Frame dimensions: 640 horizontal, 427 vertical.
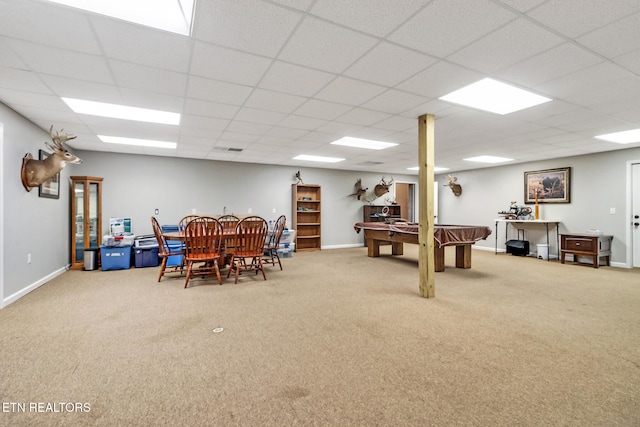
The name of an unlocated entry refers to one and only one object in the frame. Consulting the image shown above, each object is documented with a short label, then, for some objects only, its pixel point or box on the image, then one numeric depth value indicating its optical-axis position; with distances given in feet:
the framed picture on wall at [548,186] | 22.49
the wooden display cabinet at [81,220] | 18.44
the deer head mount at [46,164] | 12.92
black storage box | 24.21
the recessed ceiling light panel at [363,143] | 17.49
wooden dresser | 19.07
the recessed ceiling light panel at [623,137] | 15.51
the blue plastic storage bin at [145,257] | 18.81
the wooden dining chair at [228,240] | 15.40
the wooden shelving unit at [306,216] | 27.30
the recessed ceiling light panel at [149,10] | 6.03
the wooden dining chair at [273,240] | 17.63
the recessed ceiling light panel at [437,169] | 28.70
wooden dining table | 14.17
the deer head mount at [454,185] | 29.86
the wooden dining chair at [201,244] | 14.19
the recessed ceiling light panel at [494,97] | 10.01
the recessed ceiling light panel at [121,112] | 11.60
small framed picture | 14.47
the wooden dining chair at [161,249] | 14.75
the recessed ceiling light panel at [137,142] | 16.98
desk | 22.58
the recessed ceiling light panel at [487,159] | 22.93
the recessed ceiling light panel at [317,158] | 22.67
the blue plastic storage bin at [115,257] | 18.02
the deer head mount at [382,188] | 31.09
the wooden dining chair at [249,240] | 15.39
